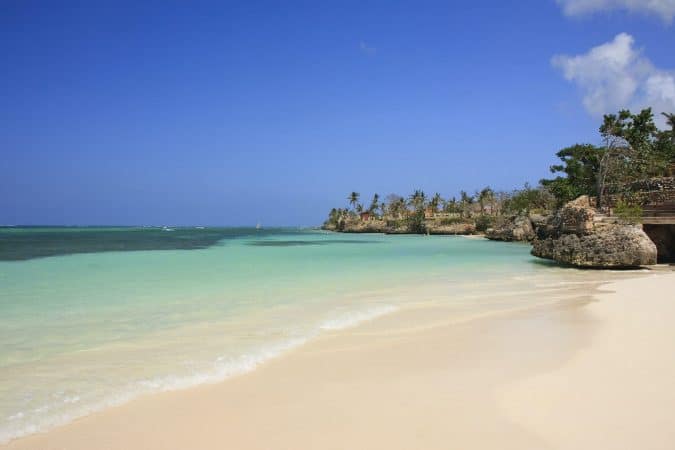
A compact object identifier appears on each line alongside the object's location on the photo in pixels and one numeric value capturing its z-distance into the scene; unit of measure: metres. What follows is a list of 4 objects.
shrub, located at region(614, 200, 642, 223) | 18.70
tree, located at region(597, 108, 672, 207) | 28.19
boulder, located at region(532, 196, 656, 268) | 16.64
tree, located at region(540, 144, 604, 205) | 41.60
